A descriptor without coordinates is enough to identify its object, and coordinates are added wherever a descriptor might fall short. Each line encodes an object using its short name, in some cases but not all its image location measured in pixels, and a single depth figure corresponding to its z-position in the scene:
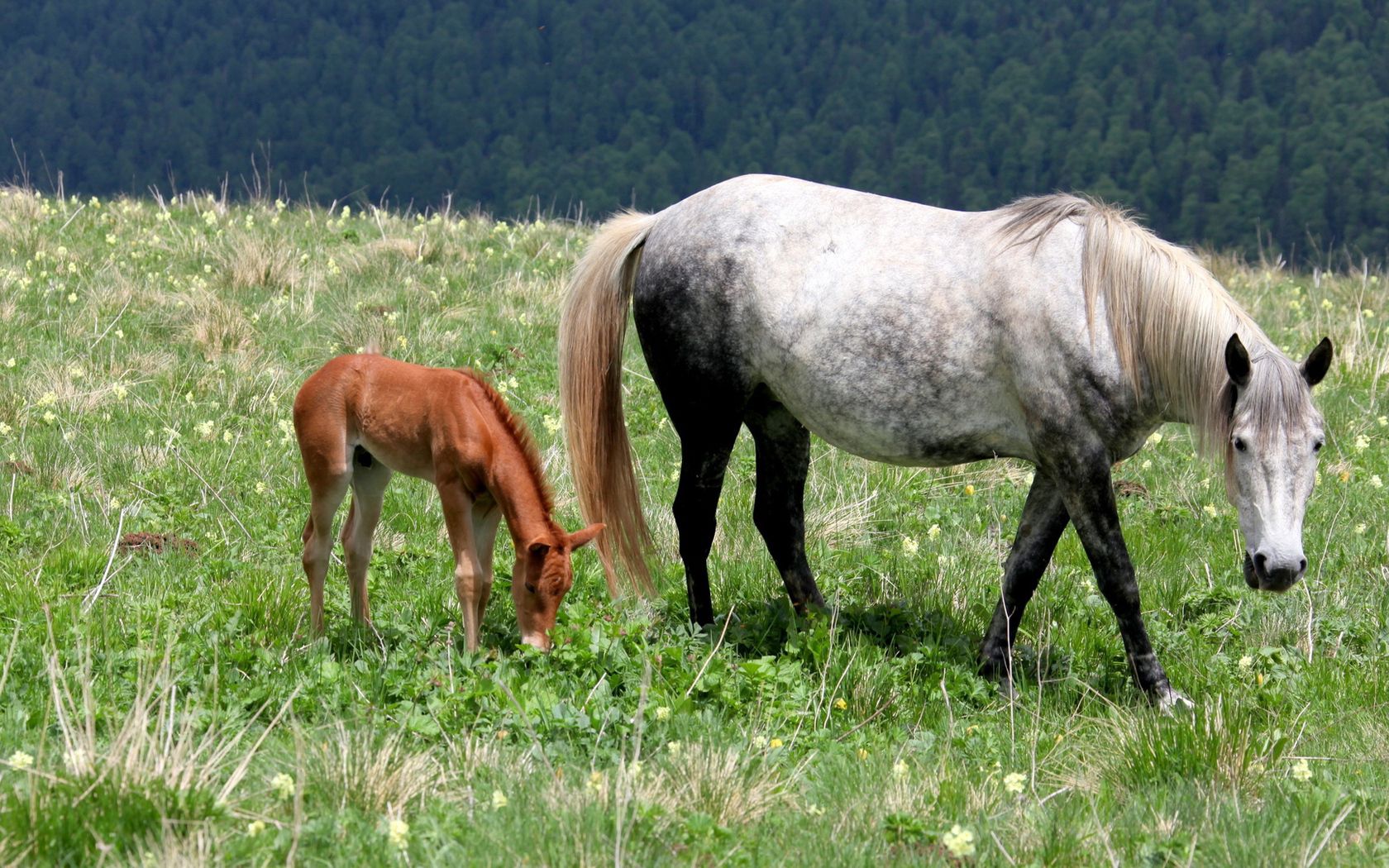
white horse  10.33
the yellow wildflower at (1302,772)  8.70
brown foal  10.00
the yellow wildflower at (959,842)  7.28
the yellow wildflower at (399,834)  7.08
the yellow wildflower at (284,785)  7.54
